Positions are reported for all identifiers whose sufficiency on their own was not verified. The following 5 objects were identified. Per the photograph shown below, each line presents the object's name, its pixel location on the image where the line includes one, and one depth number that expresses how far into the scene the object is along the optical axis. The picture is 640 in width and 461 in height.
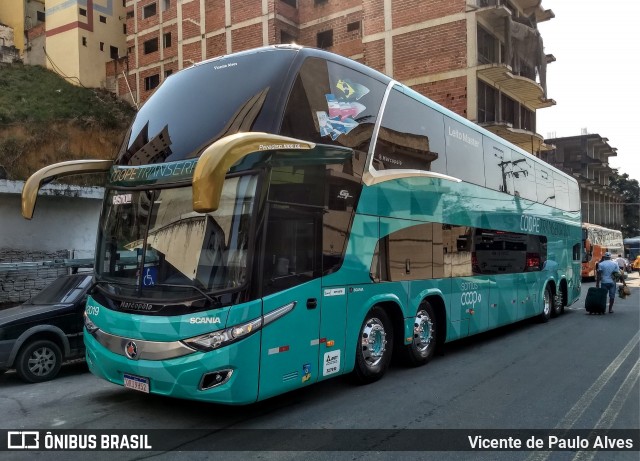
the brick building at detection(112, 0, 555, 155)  26.55
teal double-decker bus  4.95
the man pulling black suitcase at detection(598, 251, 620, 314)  14.91
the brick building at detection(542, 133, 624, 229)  56.68
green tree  74.69
